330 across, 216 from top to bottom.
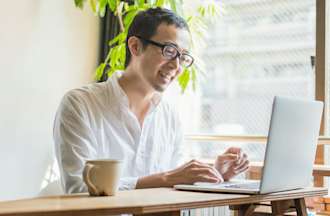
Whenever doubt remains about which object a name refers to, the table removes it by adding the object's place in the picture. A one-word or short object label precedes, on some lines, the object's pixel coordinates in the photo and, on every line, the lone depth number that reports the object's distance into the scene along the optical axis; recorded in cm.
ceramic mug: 163
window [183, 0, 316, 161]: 333
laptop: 172
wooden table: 138
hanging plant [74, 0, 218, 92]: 306
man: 203
